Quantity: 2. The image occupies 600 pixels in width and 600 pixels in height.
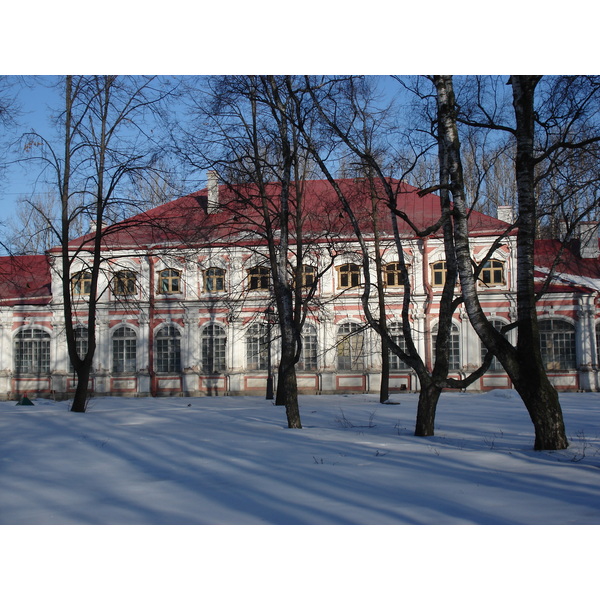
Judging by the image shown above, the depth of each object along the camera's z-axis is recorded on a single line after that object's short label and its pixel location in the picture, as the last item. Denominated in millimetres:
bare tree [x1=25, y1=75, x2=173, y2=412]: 15906
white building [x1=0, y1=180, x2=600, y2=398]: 28312
